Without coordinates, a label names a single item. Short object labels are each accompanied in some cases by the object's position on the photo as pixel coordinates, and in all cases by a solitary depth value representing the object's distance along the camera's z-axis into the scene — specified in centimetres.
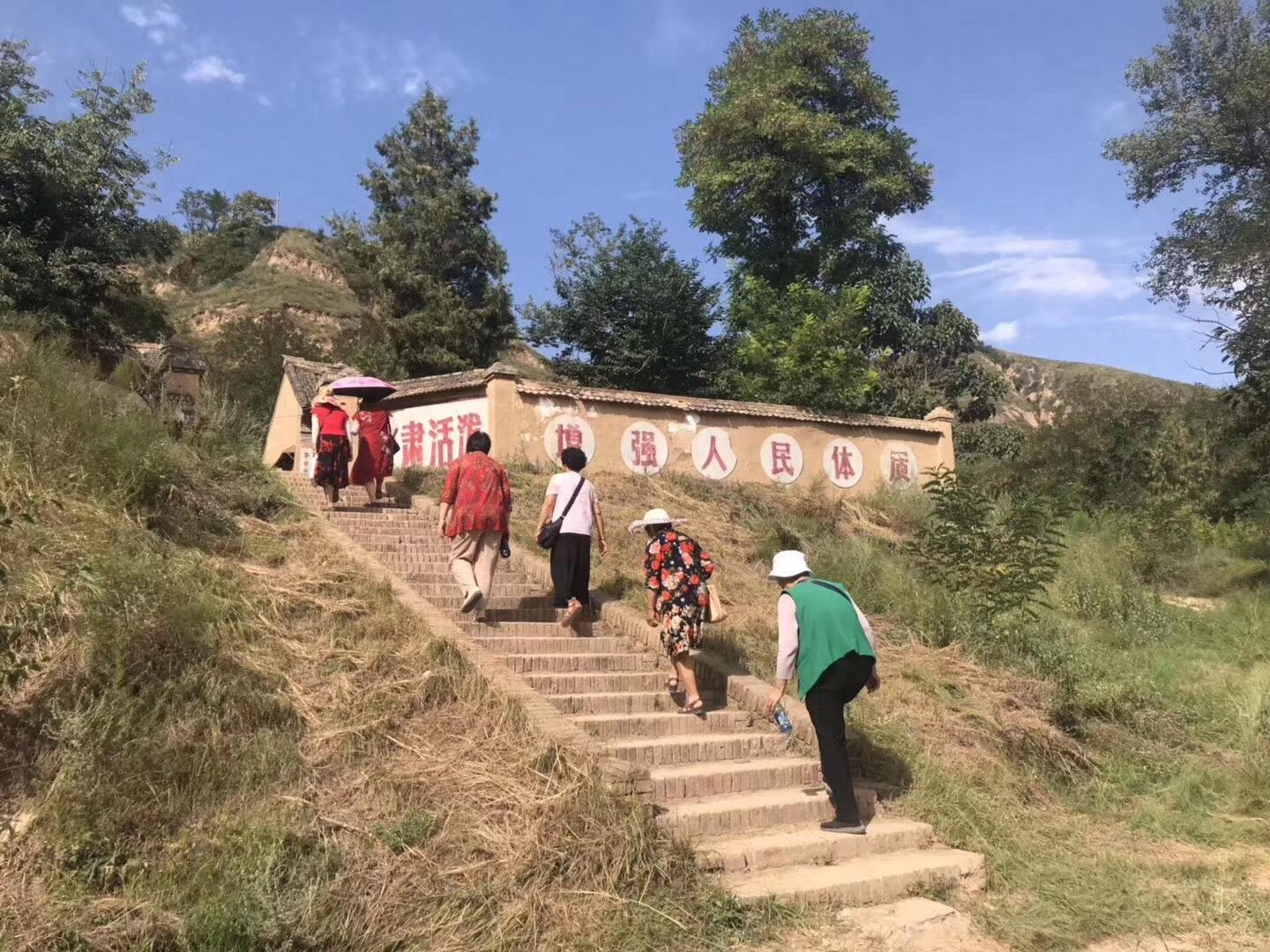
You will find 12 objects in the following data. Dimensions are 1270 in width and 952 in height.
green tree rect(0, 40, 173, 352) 1286
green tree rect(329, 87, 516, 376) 2720
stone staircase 447
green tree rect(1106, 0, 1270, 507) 1348
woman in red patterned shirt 655
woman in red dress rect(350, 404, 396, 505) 1023
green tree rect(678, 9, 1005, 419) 2138
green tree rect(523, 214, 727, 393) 2148
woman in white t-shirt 695
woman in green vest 488
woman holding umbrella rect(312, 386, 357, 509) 914
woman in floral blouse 589
